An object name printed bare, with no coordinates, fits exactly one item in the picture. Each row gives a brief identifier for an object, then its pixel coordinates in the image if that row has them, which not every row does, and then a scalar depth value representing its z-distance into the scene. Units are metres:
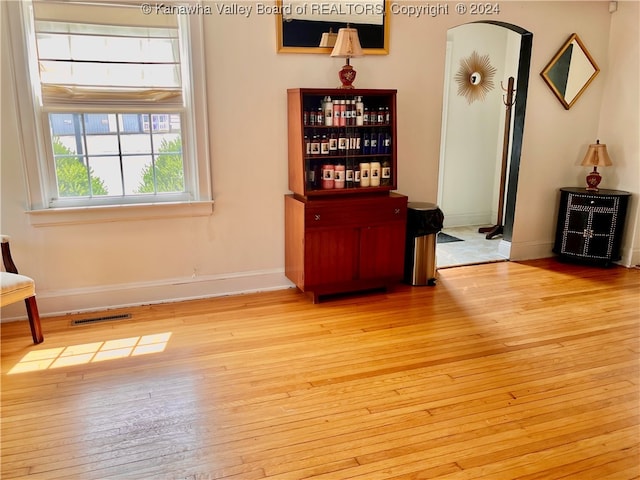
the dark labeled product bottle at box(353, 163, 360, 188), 4.26
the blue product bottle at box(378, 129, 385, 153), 4.30
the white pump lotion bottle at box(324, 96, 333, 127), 4.08
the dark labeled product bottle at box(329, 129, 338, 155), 4.16
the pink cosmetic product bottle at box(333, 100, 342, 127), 4.09
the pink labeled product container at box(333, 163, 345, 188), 4.19
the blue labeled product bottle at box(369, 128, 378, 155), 4.29
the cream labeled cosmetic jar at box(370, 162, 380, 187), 4.31
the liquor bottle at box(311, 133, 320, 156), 4.10
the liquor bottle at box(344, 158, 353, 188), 4.23
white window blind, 3.59
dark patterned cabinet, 5.05
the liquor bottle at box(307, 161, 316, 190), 4.18
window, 3.62
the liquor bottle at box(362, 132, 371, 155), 4.27
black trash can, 4.54
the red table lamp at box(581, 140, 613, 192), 5.13
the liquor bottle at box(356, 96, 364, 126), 4.16
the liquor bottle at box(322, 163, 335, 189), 4.17
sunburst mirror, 6.38
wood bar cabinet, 4.08
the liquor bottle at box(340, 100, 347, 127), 4.10
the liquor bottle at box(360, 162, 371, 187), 4.28
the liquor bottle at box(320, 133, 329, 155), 4.13
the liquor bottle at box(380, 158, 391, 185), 4.36
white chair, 3.20
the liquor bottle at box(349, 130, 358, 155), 4.21
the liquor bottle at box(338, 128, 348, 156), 4.18
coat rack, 6.23
